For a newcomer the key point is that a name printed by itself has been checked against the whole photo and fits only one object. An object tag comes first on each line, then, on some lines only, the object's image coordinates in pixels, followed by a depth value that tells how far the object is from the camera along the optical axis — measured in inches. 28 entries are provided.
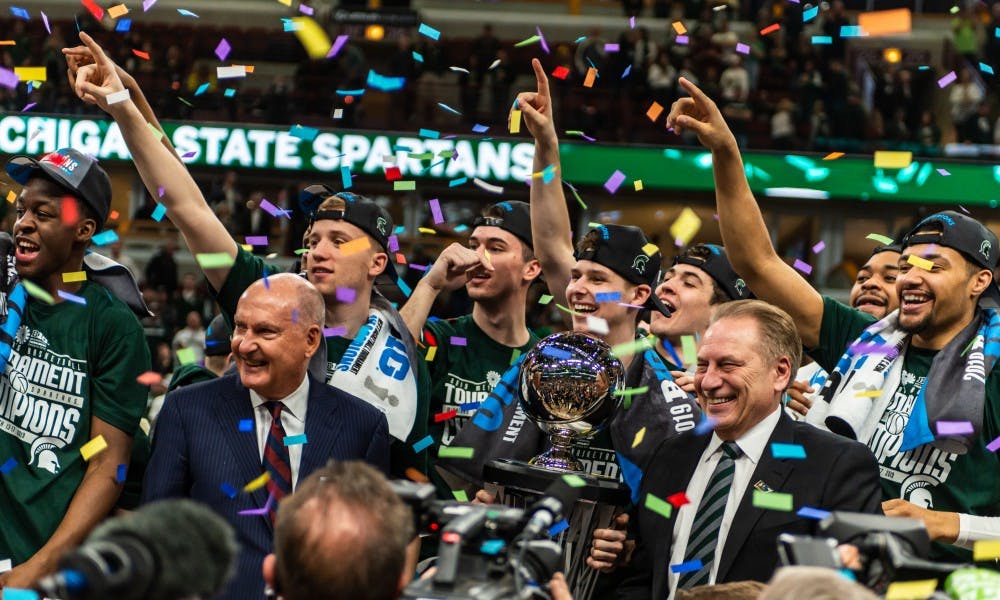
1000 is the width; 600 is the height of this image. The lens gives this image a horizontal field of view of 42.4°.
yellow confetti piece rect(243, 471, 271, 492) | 120.8
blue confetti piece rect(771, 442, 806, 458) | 116.5
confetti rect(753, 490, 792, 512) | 113.3
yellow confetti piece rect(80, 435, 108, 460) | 131.4
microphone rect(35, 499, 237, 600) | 53.2
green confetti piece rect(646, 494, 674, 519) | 118.7
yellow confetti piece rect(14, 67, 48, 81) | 173.0
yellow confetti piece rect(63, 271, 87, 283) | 134.7
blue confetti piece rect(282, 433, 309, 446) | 124.9
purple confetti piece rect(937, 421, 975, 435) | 129.6
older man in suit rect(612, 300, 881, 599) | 113.7
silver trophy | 120.0
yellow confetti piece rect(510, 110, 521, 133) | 163.8
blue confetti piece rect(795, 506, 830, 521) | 111.9
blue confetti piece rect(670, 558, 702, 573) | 114.7
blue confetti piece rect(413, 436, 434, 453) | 140.6
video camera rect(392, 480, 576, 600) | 75.8
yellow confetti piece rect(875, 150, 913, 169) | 184.3
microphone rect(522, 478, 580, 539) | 80.6
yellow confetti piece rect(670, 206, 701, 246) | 197.3
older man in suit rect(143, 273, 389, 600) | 121.2
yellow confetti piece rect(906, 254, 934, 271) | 143.9
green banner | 522.6
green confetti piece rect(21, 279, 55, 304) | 130.9
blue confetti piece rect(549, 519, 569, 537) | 107.4
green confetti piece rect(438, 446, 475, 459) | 131.7
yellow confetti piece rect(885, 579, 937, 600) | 79.2
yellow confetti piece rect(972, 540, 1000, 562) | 126.1
